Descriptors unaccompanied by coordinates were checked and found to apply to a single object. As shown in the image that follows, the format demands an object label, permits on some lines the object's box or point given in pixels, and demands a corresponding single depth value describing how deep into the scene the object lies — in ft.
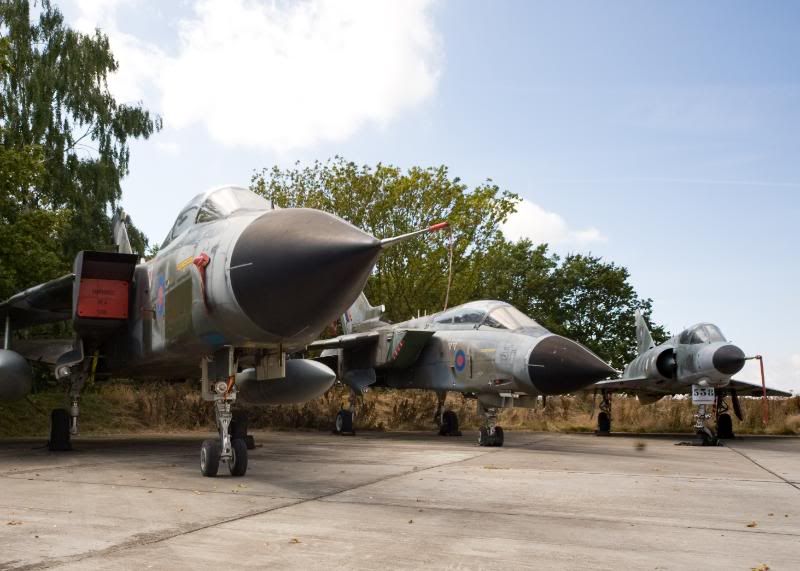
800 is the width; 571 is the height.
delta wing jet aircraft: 46.09
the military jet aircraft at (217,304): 21.01
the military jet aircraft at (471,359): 37.32
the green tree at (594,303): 116.06
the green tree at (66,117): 78.12
